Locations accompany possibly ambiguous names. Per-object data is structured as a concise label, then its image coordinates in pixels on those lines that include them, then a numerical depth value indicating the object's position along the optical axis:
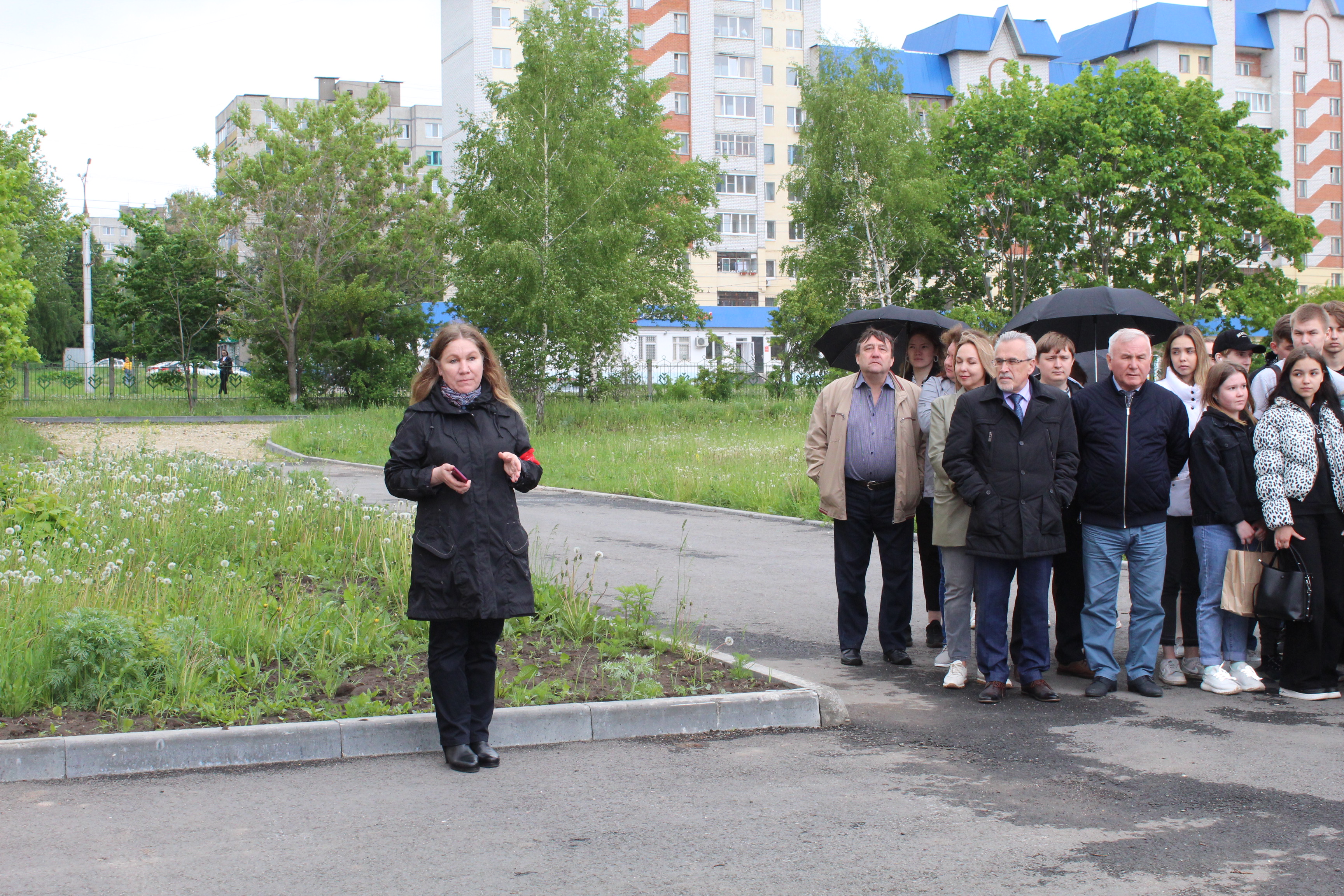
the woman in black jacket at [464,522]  5.14
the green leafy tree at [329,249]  37.09
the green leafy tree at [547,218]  29.36
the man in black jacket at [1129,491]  6.53
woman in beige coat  6.68
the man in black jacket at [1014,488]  6.34
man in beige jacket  7.14
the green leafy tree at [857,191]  40.62
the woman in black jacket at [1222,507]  6.70
